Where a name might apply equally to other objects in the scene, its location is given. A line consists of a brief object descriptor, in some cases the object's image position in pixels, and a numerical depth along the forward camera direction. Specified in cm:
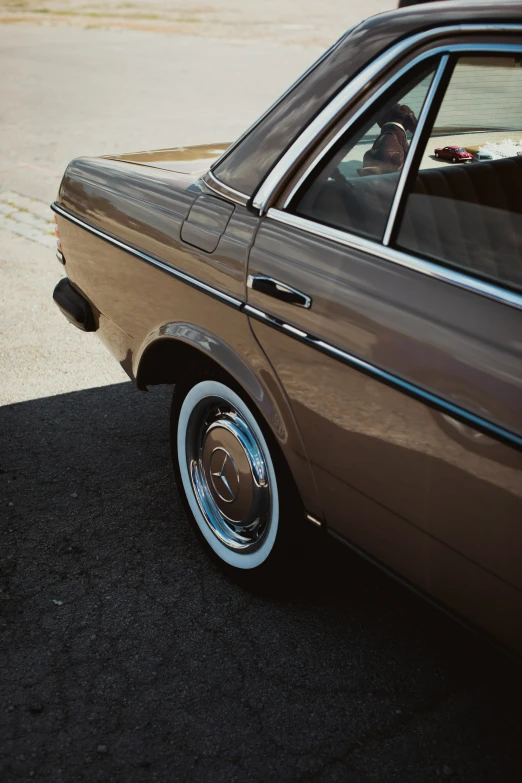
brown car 172
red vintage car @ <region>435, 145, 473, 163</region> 216
